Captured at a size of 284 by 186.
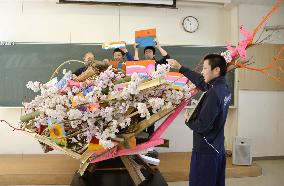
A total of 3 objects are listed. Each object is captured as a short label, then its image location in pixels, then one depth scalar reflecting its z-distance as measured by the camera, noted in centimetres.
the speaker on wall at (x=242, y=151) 384
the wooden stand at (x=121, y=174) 194
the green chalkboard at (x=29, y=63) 405
